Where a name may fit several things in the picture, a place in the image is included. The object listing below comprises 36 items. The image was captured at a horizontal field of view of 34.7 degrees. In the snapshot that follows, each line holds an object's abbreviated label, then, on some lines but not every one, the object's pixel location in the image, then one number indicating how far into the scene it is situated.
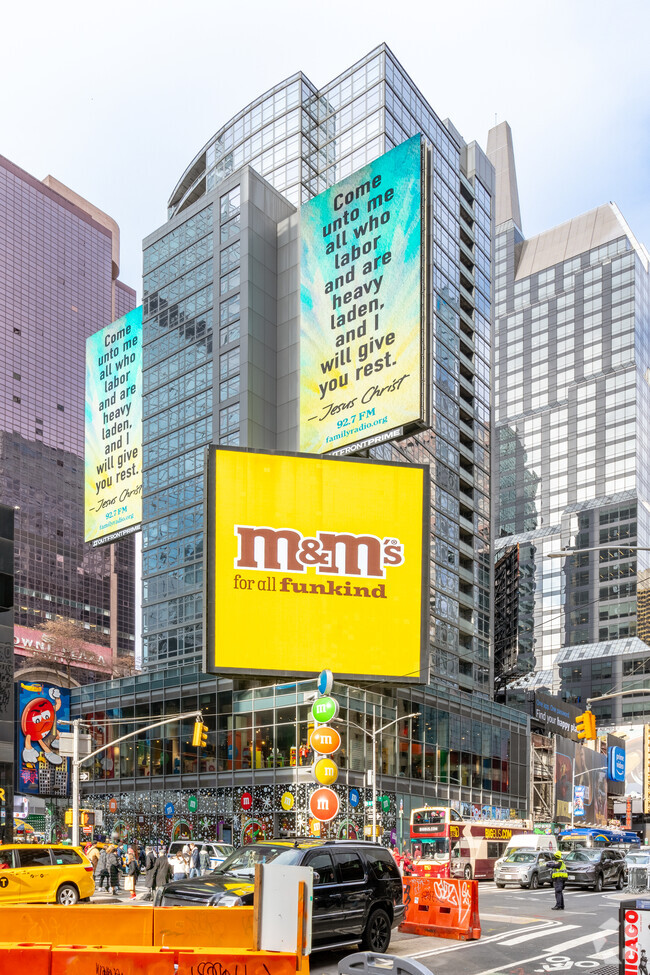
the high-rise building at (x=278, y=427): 65.00
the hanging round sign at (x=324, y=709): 38.59
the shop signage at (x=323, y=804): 30.45
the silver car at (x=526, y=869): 40.25
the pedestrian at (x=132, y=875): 34.72
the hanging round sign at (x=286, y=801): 58.41
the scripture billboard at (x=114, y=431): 81.62
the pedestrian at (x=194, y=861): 32.84
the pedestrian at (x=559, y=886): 28.89
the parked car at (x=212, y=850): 36.04
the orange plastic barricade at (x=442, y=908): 21.70
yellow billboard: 55.53
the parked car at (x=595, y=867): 38.44
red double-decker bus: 50.56
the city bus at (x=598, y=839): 63.03
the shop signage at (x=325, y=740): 35.00
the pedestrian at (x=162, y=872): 29.69
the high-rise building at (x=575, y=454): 161.00
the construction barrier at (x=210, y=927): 14.02
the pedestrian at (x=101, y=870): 35.84
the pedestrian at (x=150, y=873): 31.33
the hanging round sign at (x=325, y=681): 40.78
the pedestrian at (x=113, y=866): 35.32
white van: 47.62
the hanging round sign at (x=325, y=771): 35.88
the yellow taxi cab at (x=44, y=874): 26.03
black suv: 17.95
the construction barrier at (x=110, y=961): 10.52
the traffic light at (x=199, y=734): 40.50
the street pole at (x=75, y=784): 36.48
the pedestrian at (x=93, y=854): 38.97
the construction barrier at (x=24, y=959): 10.38
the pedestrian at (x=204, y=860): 34.25
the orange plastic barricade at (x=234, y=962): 10.20
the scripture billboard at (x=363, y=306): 55.69
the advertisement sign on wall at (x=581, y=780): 99.12
